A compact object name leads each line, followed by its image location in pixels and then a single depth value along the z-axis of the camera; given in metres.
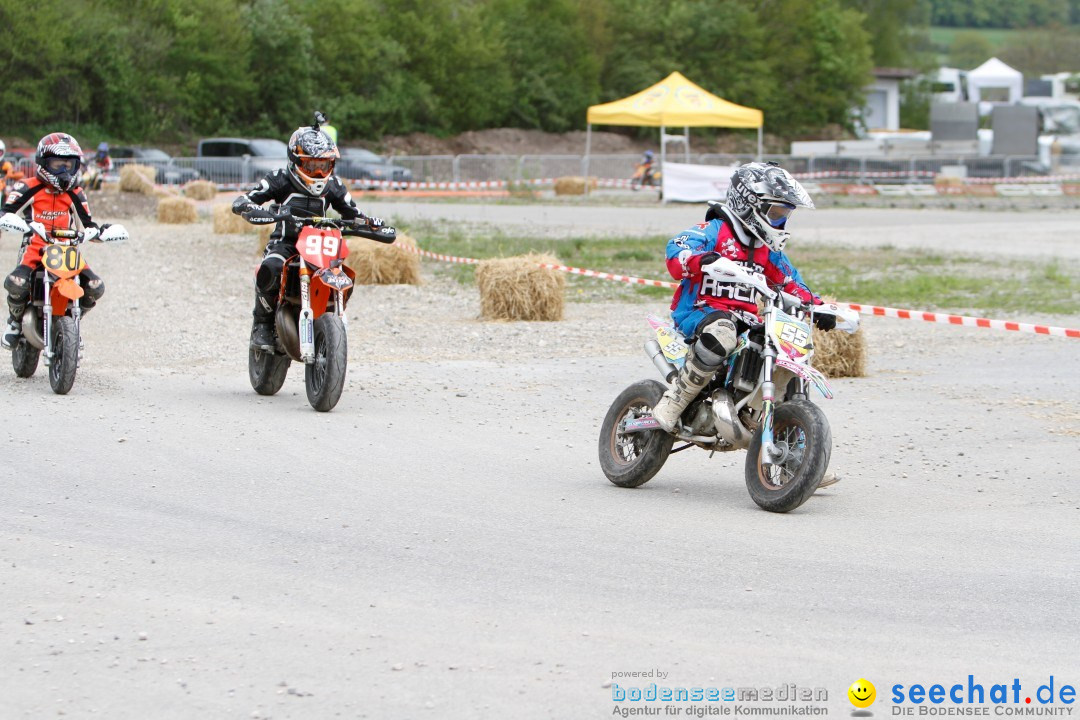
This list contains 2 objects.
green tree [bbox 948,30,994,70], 127.81
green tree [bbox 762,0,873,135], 77.38
